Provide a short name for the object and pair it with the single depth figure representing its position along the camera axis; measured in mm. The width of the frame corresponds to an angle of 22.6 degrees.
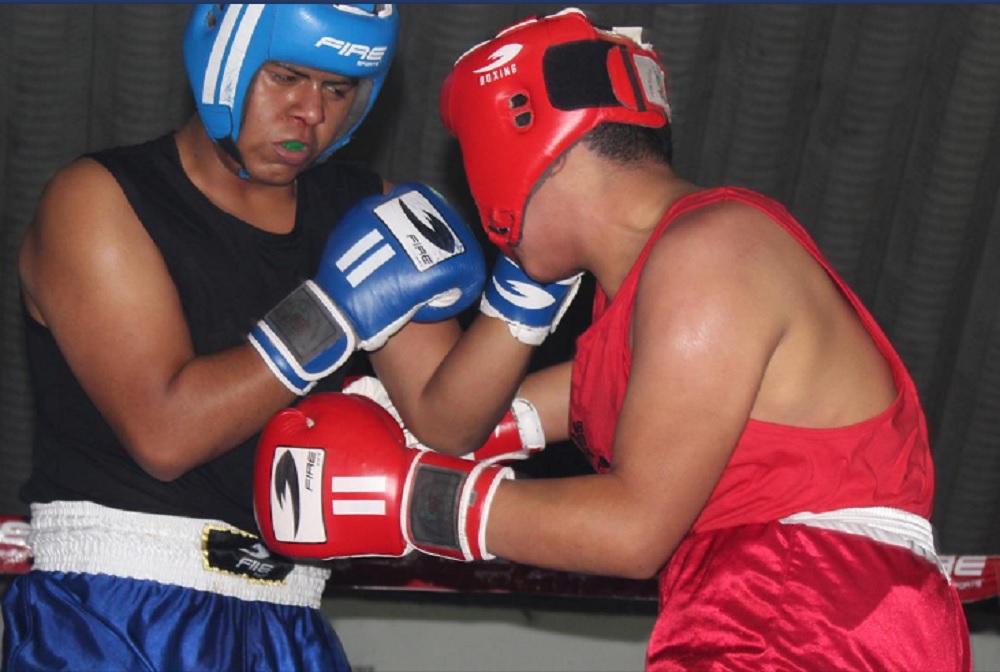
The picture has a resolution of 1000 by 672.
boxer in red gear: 3328
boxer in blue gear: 3939
